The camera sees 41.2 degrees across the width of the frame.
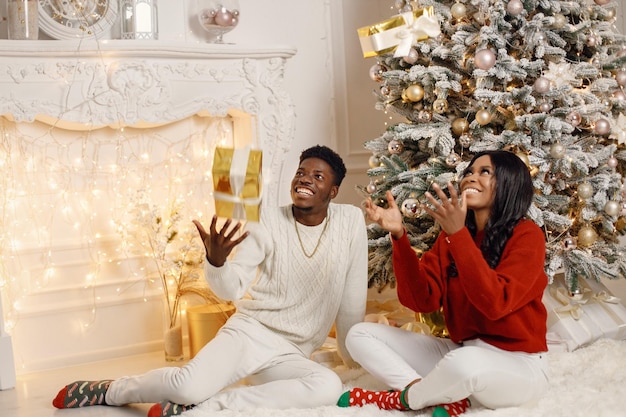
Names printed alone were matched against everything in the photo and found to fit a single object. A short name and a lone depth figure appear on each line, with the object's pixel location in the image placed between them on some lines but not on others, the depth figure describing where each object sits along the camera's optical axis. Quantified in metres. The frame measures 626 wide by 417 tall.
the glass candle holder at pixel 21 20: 3.15
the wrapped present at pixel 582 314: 3.20
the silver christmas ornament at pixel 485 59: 3.04
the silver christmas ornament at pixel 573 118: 3.06
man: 2.55
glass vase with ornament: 3.51
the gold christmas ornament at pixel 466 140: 3.12
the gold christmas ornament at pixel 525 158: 3.02
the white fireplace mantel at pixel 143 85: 3.13
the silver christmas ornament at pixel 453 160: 3.11
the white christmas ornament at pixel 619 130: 3.22
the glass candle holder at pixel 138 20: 3.39
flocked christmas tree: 3.06
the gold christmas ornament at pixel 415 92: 3.21
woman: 2.33
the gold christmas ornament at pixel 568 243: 3.13
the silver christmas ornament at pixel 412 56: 3.21
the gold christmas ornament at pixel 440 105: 3.15
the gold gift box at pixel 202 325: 3.41
